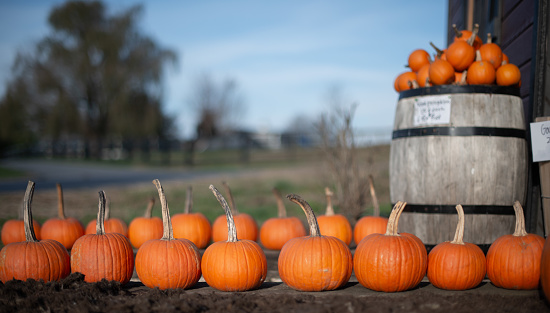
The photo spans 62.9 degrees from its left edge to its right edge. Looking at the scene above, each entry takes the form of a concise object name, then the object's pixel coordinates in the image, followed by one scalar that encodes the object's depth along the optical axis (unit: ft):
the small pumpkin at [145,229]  13.09
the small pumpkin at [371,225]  12.96
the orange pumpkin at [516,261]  8.53
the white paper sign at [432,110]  11.09
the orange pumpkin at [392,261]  8.50
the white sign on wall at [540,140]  10.13
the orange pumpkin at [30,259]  9.08
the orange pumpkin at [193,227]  13.20
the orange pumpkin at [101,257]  9.23
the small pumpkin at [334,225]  12.83
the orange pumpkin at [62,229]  12.85
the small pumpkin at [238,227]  13.09
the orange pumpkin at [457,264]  8.63
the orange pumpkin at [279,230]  13.16
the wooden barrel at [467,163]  10.69
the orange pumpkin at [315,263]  8.66
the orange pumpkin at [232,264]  8.85
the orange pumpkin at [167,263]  8.96
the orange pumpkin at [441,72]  11.31
